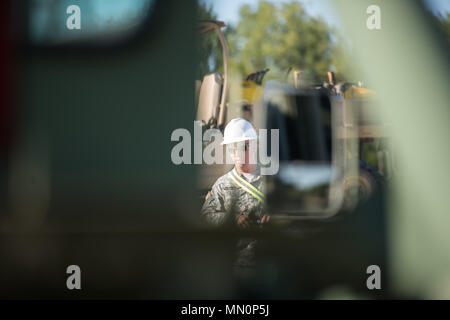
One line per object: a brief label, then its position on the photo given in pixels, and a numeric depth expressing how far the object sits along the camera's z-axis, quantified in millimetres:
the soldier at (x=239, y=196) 4910
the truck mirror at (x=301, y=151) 4863
